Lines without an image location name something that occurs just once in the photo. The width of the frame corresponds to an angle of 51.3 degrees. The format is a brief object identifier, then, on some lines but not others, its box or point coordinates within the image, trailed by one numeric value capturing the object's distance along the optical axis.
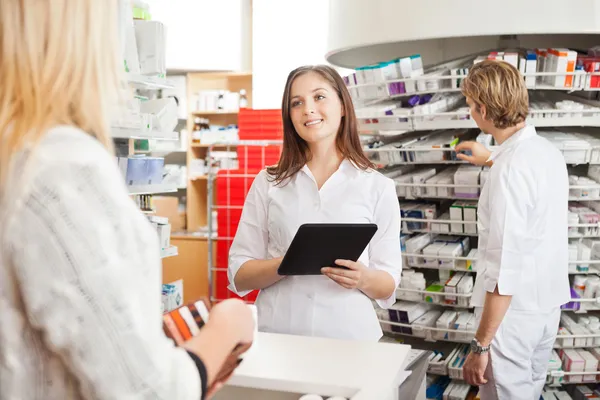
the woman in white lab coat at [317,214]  2.06
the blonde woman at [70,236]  0.73
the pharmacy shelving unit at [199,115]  8.00
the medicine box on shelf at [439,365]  2.76
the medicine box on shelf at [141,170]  2.60
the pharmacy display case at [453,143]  2.66
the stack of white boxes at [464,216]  2.72
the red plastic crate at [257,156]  4.89
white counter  1.39
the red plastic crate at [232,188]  4.89
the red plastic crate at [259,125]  4.97
